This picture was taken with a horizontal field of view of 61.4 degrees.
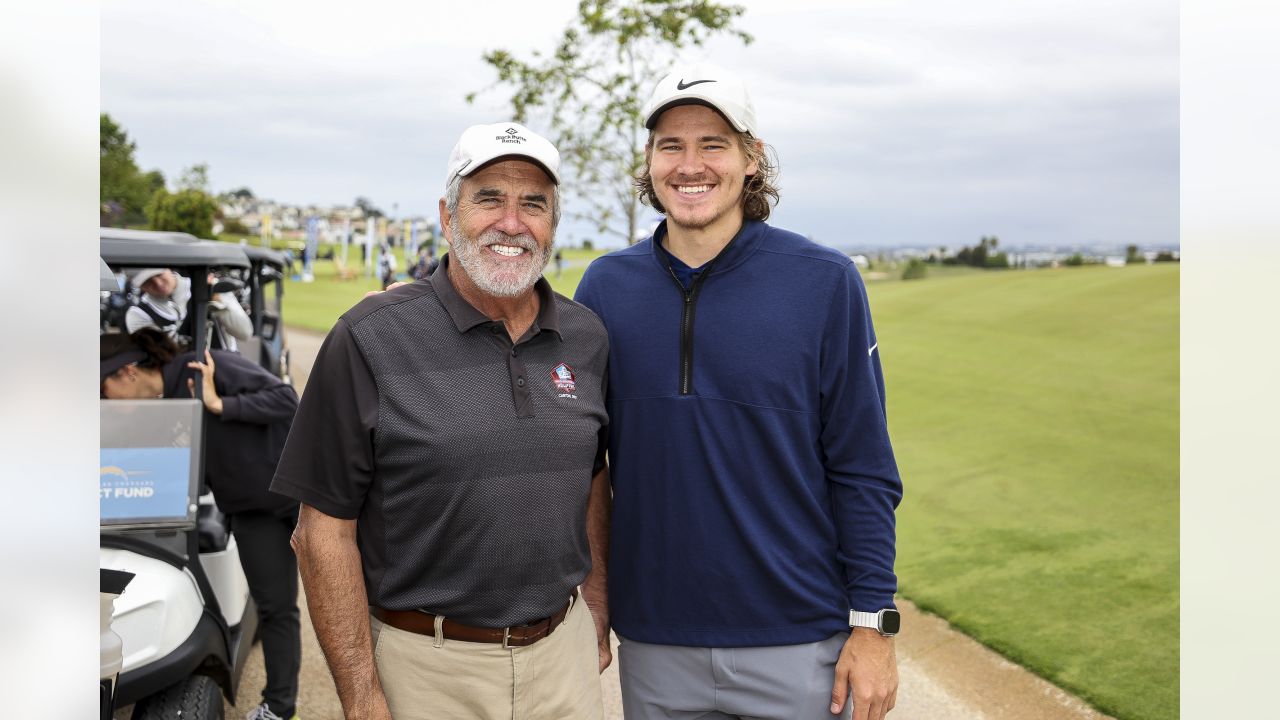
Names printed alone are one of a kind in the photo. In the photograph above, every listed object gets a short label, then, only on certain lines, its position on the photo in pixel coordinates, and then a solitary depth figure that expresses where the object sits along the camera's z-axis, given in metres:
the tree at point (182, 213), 46.56
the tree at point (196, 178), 60.22
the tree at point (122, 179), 52.97
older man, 2.29
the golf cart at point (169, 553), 3.45
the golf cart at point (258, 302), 6.33
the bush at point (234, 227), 69.31
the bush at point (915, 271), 33.03
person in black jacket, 4.39
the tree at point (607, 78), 13.41
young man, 2.52
